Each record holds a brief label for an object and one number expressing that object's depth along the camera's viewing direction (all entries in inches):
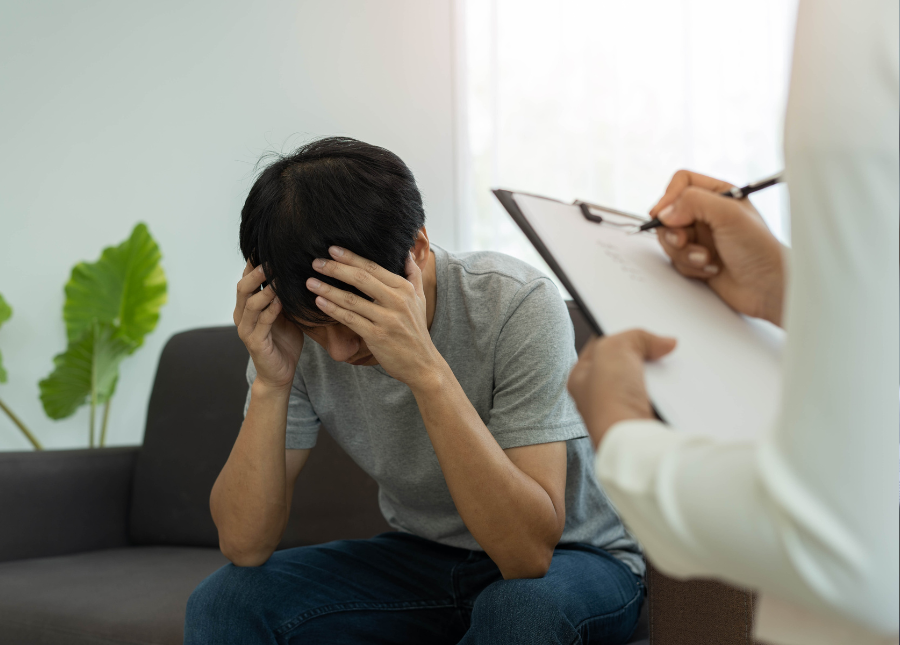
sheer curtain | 87.8
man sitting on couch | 32.5
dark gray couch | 45.4
